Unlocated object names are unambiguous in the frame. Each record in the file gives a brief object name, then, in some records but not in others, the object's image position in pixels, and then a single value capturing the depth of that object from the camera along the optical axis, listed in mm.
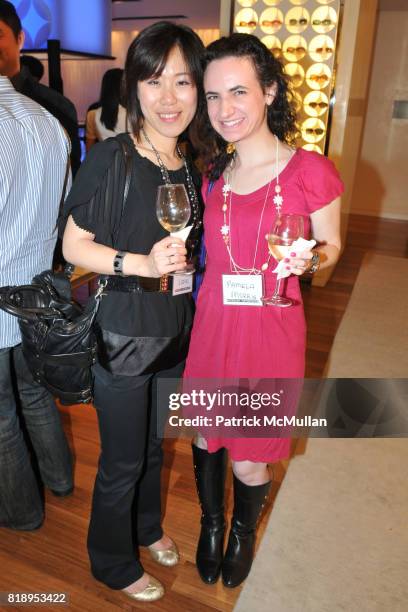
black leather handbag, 1422
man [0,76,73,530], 1604
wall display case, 4422
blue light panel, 4305
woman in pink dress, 1518
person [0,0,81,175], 2242
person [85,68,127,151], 4039
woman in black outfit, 1358
